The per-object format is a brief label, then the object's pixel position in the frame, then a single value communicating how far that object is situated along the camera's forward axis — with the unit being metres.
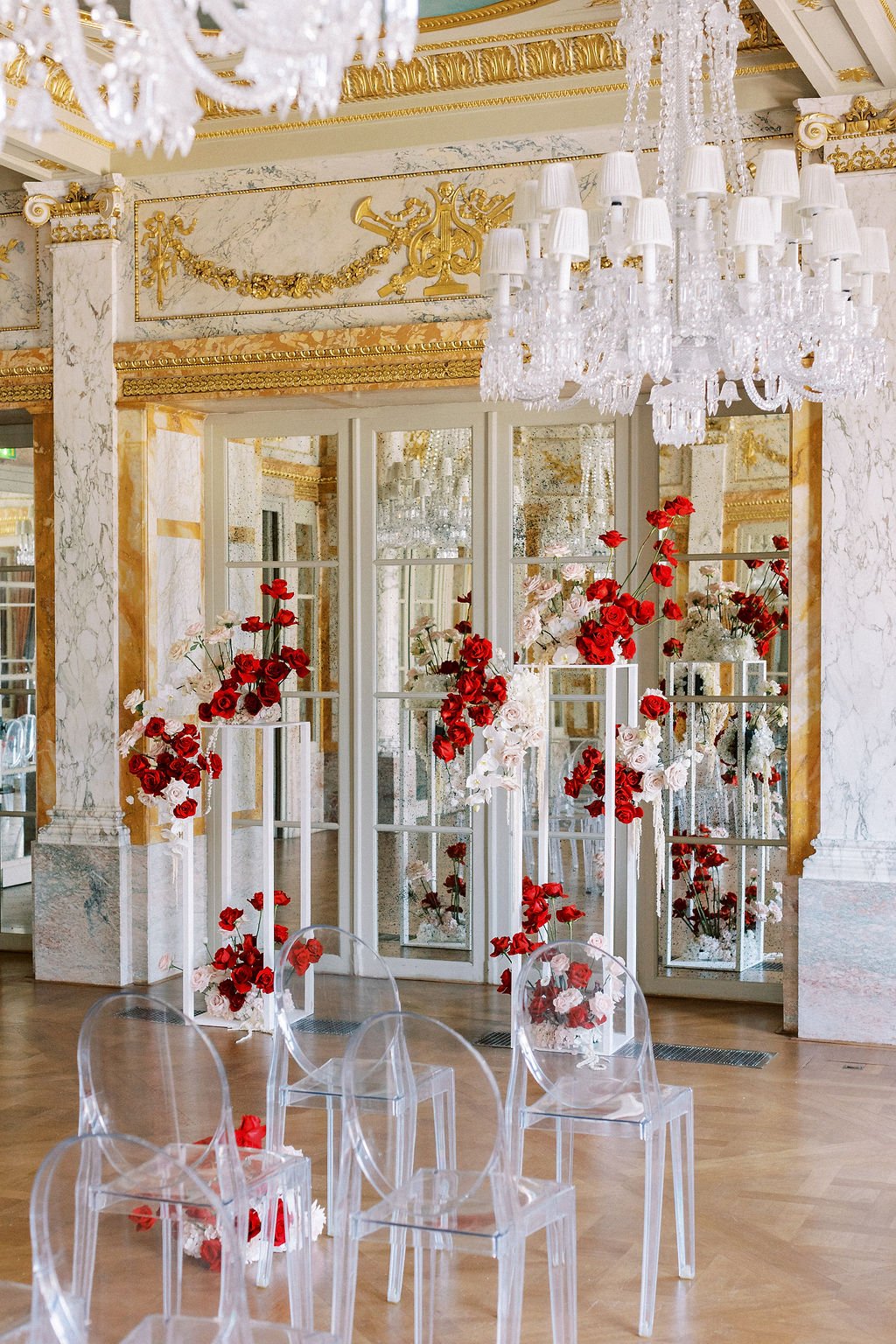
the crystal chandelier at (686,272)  4.15
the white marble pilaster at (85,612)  7.32
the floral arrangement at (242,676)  5.77
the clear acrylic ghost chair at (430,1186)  2.95
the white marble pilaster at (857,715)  6.04
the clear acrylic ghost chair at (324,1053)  3.66
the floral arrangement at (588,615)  5.23
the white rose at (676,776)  5.27
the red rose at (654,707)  5.34
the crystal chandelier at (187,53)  2.14
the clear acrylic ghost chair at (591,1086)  3.58
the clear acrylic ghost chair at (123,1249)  2.29
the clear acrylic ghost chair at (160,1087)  2.98
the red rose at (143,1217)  3.01
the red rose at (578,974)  3.85
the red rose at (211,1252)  3.73
